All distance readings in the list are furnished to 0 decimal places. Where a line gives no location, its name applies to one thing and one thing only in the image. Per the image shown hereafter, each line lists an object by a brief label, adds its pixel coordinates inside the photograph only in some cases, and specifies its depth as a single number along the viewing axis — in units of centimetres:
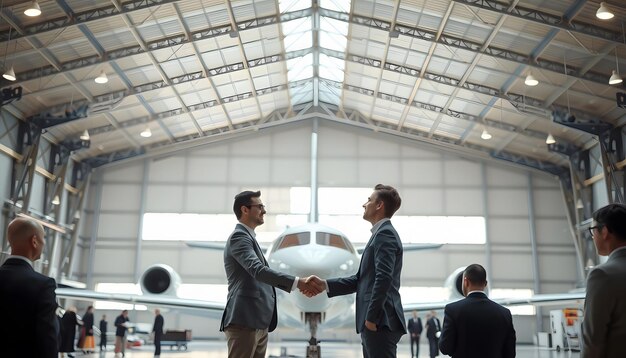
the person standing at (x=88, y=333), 1778
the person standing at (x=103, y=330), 2126
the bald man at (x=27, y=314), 327
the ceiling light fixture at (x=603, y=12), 1520
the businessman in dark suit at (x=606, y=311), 288
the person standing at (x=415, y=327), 1842
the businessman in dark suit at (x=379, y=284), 426
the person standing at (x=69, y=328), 1488
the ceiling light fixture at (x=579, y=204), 2905
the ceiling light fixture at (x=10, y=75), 1745
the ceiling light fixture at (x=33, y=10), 1519
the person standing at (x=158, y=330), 1784
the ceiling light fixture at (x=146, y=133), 2841
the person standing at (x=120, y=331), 1788
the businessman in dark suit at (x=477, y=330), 414
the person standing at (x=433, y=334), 1728
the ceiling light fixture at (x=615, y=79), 1766
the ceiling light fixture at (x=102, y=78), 2124
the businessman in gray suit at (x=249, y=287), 461
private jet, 1161
